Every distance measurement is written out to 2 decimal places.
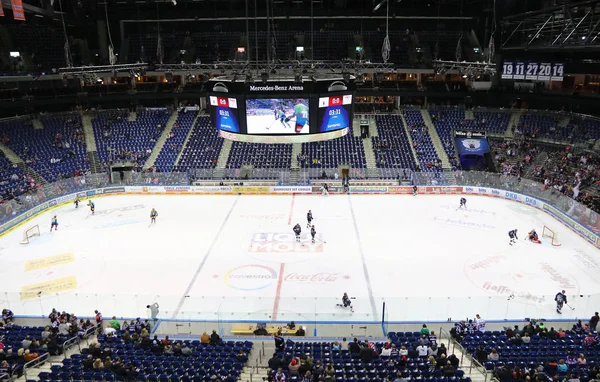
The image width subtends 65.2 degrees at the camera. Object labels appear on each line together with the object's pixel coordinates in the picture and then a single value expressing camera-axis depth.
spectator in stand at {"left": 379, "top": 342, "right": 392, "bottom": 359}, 14.28
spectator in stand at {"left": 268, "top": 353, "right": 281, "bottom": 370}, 13.34
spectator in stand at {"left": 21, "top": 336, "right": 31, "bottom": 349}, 14.15
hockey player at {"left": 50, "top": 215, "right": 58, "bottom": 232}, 28.66
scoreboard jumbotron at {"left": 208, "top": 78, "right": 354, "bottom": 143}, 20.06
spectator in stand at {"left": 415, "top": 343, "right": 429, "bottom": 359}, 14.23
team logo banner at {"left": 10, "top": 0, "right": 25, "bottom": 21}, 24.84
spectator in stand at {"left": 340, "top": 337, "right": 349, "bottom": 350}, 15.70
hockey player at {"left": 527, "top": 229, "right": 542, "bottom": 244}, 26.52
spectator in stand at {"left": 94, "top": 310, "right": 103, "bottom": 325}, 16.86
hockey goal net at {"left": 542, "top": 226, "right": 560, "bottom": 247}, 26.39
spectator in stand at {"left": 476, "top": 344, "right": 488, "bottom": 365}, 13.93
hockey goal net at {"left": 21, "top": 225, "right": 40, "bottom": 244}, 26.86
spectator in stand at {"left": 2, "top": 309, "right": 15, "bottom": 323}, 17.16
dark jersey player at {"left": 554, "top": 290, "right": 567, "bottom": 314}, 17.50
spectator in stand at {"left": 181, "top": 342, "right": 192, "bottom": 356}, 14.30
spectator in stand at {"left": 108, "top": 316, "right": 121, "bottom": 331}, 16.45
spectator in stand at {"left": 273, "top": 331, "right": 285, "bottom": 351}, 14.65
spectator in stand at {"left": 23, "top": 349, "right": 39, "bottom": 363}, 13.48
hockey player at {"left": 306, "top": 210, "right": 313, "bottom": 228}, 28.65
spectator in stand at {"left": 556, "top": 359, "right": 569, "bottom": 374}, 12.95
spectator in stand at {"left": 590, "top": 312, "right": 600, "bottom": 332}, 16.45
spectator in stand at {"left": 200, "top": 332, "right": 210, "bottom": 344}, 15.50
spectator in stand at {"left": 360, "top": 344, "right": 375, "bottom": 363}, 13.65
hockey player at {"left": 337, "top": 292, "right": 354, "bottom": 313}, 18.06
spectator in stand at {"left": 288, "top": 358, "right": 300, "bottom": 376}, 13.02
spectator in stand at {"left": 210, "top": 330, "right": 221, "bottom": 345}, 15.36
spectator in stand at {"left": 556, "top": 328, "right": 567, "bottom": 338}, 15.60
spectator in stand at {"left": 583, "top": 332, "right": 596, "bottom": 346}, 14.95
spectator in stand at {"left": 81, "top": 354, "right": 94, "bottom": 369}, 12.95
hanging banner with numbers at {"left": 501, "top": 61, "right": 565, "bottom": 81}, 36.44
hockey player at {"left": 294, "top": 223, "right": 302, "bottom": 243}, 26.23
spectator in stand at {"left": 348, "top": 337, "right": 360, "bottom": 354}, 14.41
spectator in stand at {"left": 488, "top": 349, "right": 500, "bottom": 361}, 13.82
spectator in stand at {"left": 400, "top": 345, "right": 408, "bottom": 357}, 13.89
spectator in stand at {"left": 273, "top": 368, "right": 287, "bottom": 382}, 12.07
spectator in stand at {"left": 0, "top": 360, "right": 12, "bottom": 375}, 12.42
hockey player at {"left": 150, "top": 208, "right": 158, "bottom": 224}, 29.75
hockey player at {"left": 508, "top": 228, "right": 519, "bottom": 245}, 26.02
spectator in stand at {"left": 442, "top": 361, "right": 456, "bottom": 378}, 12.50
